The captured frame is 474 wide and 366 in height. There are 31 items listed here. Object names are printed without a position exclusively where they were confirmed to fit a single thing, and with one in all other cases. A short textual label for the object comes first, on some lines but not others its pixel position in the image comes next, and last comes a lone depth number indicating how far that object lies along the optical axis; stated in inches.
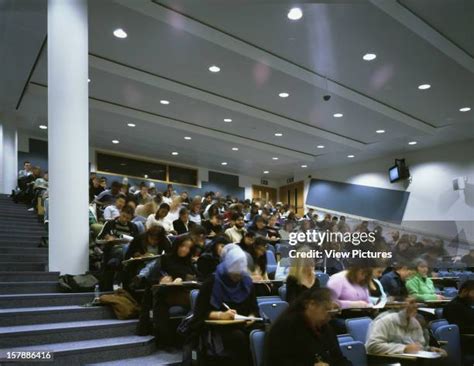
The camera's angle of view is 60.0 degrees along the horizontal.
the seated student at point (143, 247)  173.6
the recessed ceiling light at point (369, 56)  277.9
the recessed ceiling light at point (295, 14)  229.8
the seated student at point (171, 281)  151.5
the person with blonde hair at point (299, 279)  147.5
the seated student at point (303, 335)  92.5
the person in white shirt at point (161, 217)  237.0
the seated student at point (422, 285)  192.1
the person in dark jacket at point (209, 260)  176.4
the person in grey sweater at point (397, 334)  115.1
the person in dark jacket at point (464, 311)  159.0
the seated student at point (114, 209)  255.1
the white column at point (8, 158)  438.6
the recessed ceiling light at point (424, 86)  329.4
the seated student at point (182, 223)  263.0
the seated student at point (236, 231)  245.9
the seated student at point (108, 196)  295.0
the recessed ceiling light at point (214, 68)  297.1
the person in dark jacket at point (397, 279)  181.5
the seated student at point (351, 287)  147.0
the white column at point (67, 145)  191.2
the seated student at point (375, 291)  161.6
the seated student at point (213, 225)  274.8
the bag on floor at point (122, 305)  165.8
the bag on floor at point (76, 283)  180.1
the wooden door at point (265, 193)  733.3
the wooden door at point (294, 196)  665.0
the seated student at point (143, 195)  349.1
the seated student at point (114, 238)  189.2
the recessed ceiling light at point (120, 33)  248.1
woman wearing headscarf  120.8
